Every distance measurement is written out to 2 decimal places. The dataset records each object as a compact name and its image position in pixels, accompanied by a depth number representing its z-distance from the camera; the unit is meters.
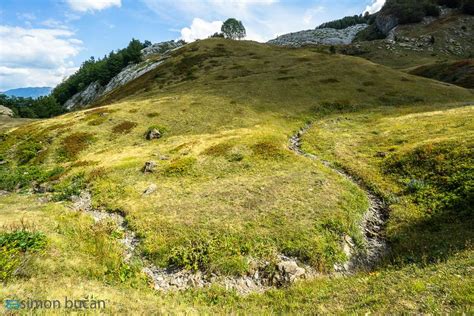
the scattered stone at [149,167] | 30.01
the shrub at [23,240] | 14.99
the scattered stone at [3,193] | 31.63
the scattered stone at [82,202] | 24.72
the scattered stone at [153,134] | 43.36
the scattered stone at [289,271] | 15.66
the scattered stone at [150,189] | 25.51
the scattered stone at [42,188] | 30.88
